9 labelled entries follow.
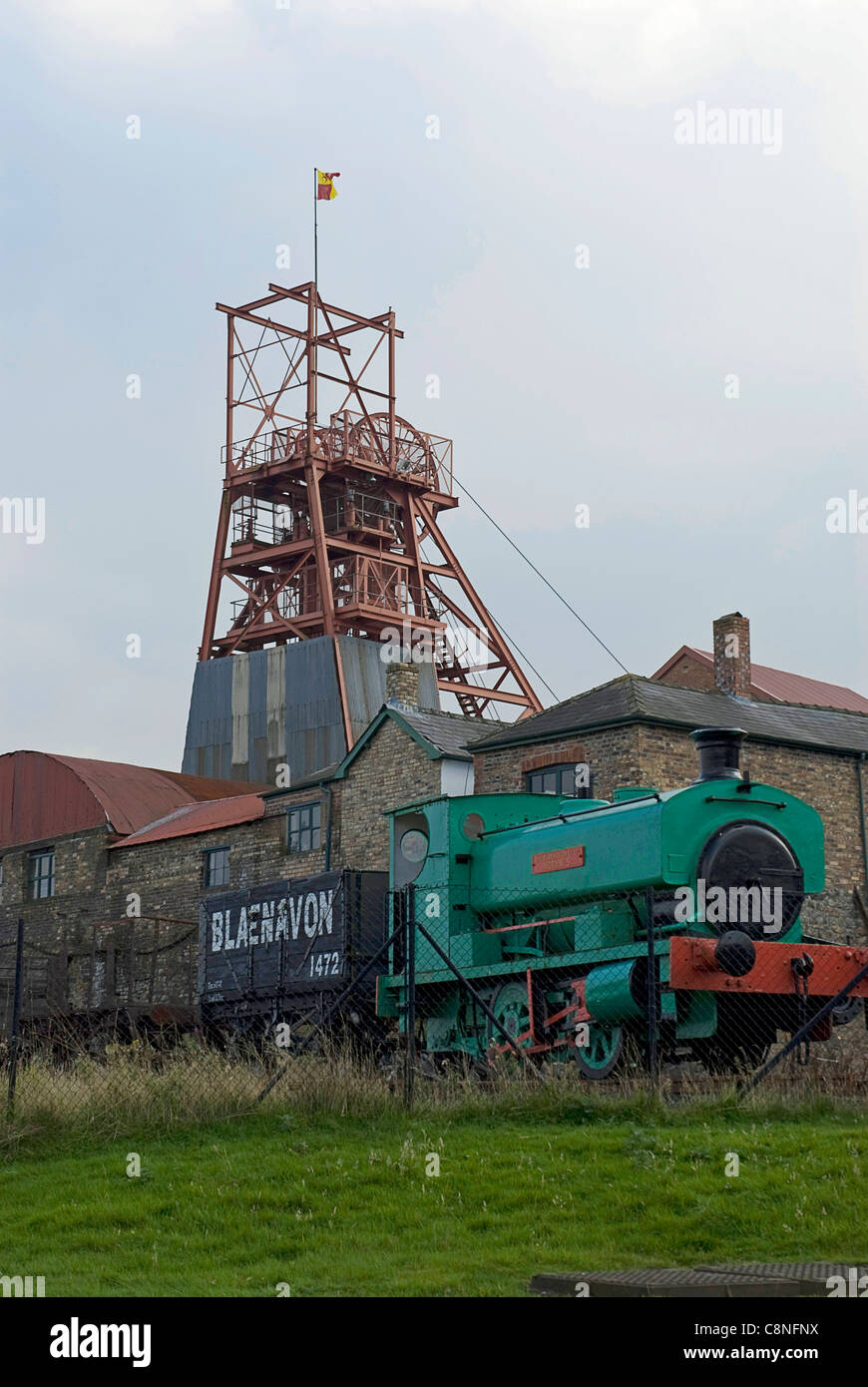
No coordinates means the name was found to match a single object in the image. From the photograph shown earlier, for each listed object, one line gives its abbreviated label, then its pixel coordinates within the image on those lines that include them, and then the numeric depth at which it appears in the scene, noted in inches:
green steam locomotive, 608.4
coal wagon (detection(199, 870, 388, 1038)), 871.7
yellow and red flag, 2143.2
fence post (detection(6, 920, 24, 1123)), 531.8
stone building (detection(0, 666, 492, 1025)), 1186.6
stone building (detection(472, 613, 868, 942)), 1098.1
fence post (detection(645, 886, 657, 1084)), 519.5
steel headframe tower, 1968.5
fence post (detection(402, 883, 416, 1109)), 537.0
